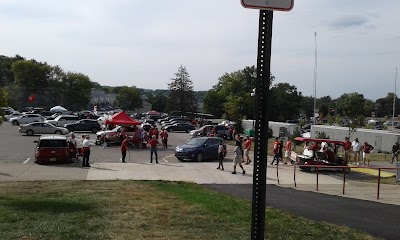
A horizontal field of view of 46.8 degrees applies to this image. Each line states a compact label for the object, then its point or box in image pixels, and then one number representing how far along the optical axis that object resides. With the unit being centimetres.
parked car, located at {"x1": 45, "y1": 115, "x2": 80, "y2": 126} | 5128
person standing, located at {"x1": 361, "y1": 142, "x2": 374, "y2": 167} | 2859
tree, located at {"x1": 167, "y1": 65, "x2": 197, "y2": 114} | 8856
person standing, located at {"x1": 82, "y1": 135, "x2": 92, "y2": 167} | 2272
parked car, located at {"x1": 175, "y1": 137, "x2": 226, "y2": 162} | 2717
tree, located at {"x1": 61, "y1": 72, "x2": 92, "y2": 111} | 10669
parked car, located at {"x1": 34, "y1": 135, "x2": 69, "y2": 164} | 2325
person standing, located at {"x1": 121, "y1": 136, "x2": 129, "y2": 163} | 2520
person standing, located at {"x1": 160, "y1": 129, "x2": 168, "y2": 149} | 3428
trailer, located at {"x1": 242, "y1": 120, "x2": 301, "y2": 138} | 5208
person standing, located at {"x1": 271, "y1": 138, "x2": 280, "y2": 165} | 2600
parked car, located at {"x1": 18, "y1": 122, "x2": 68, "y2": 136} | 4381
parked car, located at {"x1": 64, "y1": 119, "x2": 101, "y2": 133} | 4803
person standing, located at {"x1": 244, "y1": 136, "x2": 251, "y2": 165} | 2653
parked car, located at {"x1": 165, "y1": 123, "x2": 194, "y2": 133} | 6091
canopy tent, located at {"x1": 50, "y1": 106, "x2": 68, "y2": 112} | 8118
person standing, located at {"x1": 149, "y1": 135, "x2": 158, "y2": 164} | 2530
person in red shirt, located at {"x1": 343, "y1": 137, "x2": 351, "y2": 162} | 2762
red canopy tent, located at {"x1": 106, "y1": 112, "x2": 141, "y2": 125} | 3606
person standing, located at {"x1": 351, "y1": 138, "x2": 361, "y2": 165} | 2952
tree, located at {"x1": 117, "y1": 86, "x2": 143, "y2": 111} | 13462
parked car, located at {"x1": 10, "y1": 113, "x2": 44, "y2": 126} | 5520
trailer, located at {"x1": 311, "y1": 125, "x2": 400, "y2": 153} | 3775
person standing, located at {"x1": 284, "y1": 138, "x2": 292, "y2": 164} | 2766
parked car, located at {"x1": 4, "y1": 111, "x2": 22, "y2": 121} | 6481
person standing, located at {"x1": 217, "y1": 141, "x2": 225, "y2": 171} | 2377
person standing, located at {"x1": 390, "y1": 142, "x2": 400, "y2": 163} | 3034
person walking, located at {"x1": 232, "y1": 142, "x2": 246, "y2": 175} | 2209
